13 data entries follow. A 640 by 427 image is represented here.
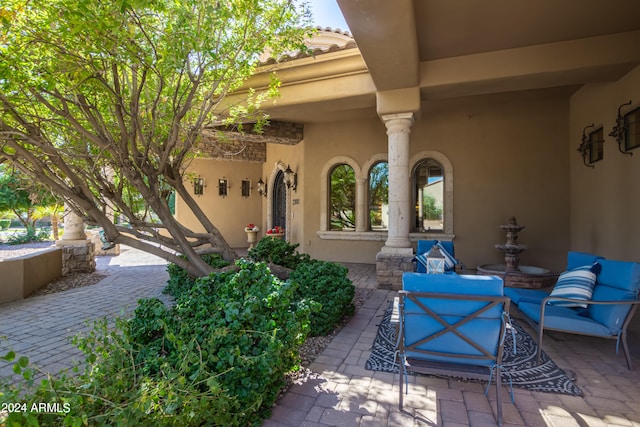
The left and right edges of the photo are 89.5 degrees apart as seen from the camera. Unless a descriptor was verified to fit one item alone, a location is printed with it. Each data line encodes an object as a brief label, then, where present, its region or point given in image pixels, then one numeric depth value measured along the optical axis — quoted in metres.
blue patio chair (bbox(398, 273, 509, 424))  2.01
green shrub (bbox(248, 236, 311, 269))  4.95
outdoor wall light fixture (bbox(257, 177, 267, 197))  11.05
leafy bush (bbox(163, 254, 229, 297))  4.69
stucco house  3.84
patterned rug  2.33
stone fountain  4.98
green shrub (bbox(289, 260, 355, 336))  3.33
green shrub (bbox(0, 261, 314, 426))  1.41
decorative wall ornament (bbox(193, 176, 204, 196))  10.66
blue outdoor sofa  2.64
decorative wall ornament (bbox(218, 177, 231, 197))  10.99
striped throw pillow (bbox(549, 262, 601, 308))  2.99
